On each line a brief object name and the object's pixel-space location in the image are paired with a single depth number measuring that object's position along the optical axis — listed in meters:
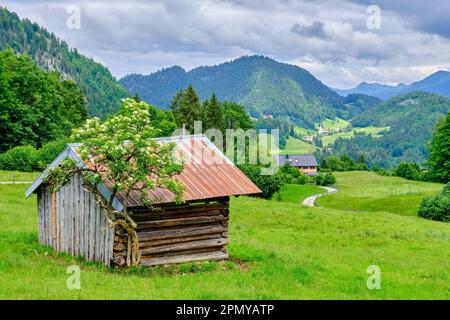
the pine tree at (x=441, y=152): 85.19
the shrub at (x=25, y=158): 54.03
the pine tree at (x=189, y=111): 98.00
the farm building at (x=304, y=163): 165.75
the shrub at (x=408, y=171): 116.56
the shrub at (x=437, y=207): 55.62
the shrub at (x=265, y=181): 70.69
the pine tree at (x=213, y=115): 98.56
